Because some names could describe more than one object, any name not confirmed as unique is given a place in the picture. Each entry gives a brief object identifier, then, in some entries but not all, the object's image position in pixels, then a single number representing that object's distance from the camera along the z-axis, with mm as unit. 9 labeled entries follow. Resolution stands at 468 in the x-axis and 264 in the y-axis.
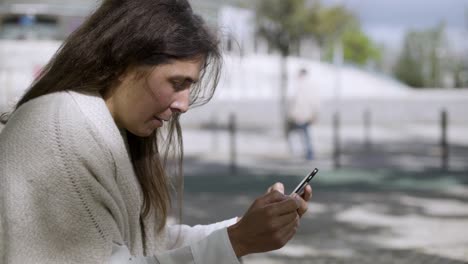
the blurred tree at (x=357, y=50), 81375
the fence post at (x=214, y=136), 15961
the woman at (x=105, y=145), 1665
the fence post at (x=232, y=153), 11789
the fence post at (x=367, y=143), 15656
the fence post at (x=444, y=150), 11680
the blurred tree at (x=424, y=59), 67625
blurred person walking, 14273
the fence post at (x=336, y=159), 11977
